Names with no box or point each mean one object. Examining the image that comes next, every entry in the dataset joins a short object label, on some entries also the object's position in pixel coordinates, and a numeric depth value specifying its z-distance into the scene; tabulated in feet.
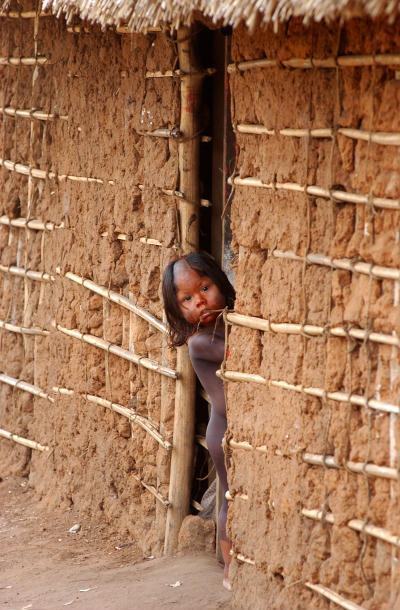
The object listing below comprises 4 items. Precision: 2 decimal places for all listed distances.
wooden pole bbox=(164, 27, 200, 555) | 36.71
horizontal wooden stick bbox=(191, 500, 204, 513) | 39.01
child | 34.21
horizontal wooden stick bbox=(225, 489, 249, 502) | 33.44
